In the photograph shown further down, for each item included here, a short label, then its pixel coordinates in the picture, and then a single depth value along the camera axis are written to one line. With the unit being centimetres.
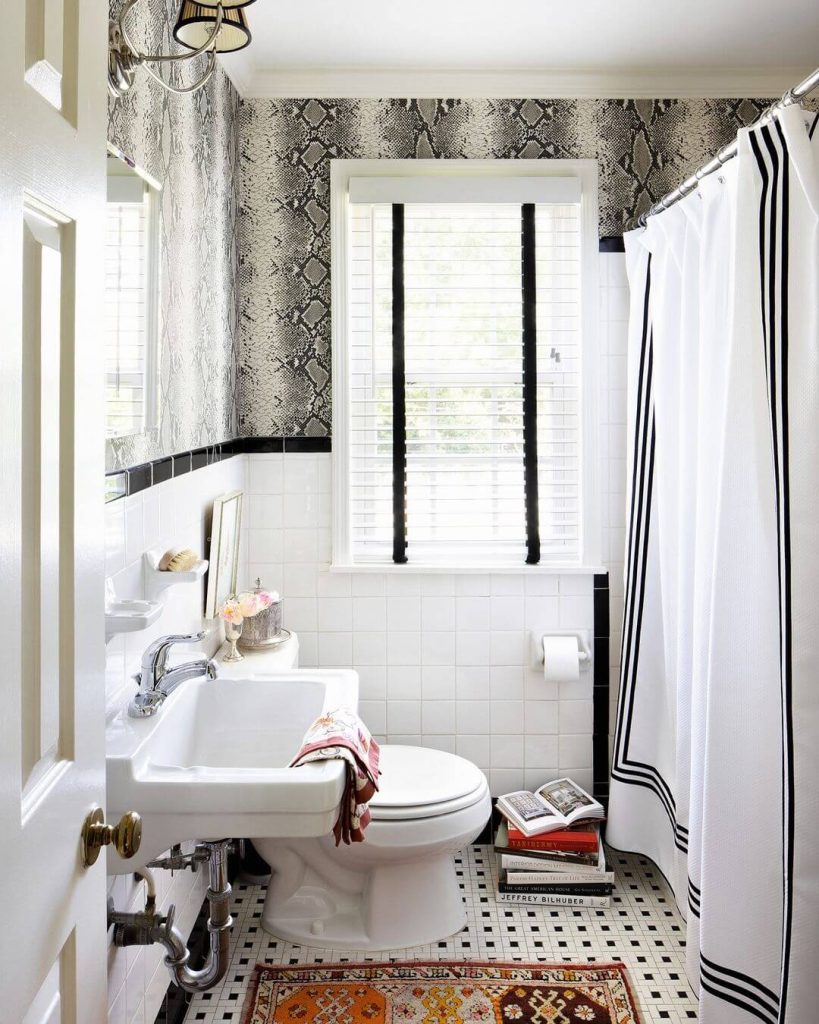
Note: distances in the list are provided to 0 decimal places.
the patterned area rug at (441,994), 211
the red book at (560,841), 269
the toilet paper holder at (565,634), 296
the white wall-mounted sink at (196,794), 150
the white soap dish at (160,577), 184
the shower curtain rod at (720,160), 160
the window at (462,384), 295
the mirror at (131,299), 167
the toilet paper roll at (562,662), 287
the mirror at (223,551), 245
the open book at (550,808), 272
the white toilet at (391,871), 231
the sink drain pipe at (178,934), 146
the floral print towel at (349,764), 163
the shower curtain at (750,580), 166
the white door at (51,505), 71
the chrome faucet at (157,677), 169
